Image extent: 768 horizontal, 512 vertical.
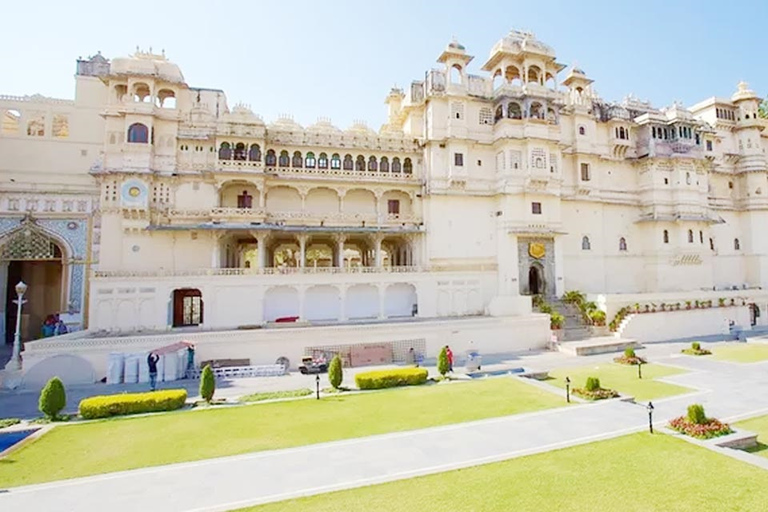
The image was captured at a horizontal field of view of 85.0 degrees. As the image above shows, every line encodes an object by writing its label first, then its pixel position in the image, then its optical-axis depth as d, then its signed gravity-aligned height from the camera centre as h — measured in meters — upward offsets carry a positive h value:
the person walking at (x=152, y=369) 18.31 -3.27
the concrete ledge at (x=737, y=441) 10.23 -3.87
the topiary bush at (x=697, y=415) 11.13 -3.50
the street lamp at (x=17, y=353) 19.53 -2.63
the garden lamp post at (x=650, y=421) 11.02 -3.62
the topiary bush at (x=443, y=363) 18.83 -3.35
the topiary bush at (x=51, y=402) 13.38 -3.36
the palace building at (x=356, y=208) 27.06 +6.52
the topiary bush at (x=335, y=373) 16.83 -3.32
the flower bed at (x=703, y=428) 10.68 -3.75
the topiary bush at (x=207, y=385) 15.20 -3.32
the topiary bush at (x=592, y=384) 14.84 -3.49
